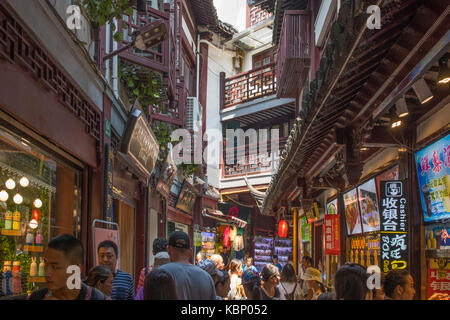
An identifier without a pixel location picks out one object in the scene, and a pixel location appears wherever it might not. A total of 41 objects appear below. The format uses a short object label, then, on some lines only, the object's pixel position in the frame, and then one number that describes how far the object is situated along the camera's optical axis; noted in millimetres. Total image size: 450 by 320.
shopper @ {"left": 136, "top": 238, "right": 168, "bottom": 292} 7195
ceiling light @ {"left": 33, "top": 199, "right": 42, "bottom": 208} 6047
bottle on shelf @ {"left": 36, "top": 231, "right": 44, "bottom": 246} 6016
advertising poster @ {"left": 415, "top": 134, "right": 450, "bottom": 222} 6277
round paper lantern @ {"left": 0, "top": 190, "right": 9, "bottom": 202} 5074
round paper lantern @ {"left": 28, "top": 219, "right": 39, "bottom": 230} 5847
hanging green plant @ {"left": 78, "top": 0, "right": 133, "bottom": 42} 7117
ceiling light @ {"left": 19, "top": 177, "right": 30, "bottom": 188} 5570
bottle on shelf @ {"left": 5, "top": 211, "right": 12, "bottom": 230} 5164
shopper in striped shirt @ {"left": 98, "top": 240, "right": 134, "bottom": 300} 5547
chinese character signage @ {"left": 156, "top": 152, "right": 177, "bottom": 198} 14039
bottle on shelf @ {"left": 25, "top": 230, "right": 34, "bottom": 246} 5705
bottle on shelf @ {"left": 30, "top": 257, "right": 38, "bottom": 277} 5781
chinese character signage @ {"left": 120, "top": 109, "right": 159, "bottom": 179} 9031
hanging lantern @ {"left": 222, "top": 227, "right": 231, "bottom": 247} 25898
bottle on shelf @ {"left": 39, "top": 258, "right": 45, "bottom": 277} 5948
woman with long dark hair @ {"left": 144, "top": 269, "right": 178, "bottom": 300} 3291
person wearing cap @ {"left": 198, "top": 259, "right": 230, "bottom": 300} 6035
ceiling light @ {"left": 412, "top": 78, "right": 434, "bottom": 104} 6262
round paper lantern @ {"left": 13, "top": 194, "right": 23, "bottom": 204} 5395
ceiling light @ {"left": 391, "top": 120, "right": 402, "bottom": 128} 7045
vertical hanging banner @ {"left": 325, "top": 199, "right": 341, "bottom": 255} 11938
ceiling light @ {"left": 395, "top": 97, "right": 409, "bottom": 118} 6888
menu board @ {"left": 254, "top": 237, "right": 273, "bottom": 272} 26859
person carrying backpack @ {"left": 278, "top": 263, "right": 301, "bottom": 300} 7234
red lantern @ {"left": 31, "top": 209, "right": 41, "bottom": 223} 5957
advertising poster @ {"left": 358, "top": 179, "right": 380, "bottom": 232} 9266
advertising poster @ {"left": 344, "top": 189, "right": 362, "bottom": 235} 10641
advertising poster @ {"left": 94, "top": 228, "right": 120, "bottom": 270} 6654
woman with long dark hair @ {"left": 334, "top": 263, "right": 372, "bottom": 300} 3801
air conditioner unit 20748
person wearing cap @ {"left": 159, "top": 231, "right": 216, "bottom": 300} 3971
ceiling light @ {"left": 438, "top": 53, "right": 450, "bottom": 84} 5188
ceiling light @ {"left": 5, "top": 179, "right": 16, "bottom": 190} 5230
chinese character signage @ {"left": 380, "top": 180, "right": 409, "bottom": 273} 6961
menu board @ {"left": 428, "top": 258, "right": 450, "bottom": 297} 6637
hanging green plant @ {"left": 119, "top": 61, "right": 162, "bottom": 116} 10477
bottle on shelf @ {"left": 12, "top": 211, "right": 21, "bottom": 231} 5355
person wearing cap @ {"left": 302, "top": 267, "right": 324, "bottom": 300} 7133
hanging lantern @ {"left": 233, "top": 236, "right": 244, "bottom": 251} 25880
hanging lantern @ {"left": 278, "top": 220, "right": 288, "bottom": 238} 21817
